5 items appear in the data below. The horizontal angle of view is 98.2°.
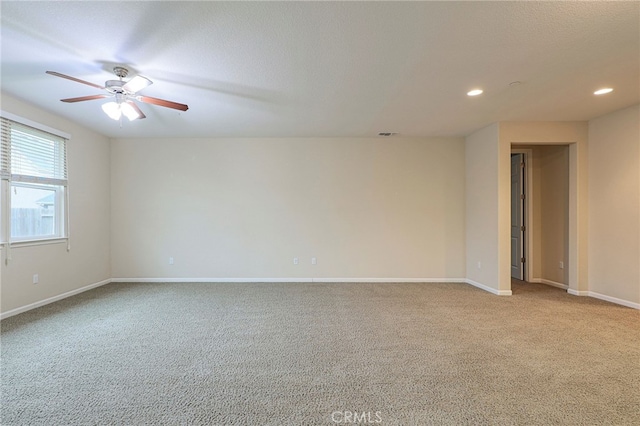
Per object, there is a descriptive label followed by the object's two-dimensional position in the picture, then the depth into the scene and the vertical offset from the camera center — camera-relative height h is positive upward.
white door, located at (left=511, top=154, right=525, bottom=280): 5.17 -0.08
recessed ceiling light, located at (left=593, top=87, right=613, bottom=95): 3.12 +1.37
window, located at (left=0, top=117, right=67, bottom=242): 3.35 +0.45
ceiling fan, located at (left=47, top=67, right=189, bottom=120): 2.59 +1.20
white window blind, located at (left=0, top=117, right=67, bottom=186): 3.35 +0.81
